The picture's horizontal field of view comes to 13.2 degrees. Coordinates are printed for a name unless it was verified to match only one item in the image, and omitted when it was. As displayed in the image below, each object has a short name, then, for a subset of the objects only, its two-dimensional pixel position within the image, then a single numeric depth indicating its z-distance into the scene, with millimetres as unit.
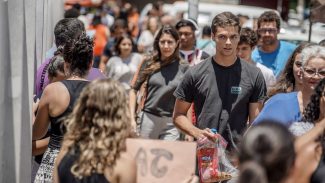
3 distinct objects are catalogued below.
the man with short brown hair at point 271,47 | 15991
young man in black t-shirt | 11130
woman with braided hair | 9329
